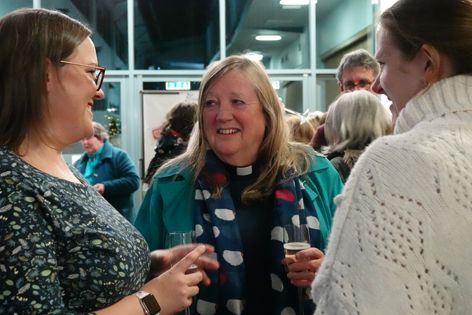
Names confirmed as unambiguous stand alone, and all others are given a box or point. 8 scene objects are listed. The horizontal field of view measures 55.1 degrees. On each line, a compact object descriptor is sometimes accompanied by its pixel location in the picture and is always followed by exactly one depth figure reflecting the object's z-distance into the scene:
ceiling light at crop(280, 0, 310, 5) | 7.55
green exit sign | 7.25
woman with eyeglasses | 1.13
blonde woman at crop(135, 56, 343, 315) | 1.79
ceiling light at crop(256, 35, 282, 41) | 7.50
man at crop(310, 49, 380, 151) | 3.54
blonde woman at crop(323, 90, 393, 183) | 2.64
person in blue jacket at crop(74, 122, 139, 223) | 4.68
